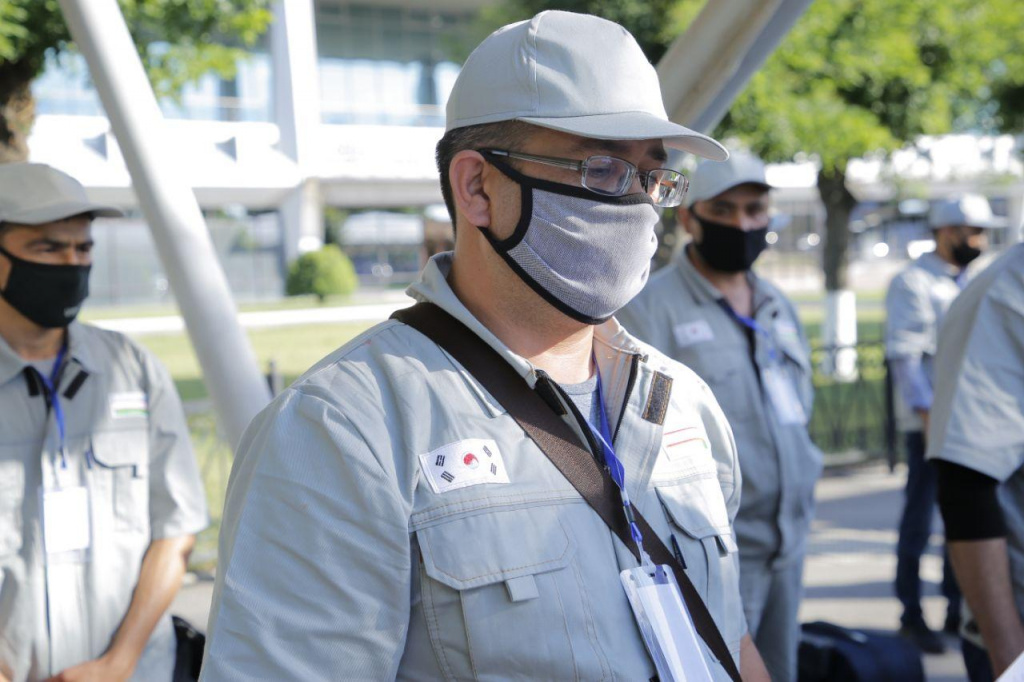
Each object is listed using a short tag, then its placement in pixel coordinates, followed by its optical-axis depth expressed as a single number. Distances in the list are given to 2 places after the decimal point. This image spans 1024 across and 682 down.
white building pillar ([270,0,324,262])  34.59
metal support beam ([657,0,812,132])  3.25
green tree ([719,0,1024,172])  13.20
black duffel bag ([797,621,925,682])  3.45
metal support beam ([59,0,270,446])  3.39
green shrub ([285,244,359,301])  36.66
